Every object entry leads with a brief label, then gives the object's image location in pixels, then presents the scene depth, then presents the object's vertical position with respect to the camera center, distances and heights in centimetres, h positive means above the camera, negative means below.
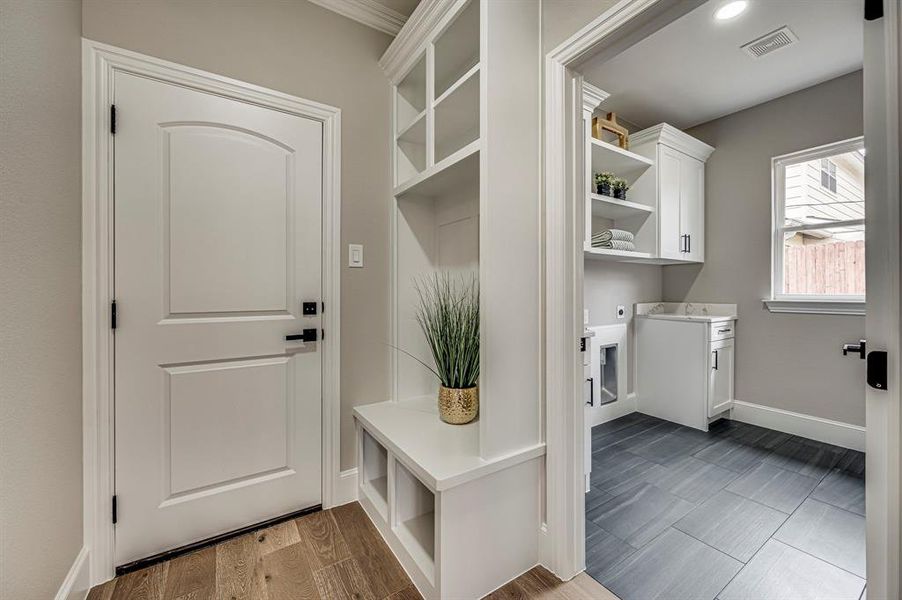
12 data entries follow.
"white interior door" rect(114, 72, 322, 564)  146 -6
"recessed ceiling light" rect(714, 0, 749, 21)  199 +161
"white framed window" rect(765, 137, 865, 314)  269 +53
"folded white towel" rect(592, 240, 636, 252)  269 +40
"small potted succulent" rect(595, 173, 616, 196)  269 +85
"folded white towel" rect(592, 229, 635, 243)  269 +48
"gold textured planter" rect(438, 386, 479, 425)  170 -49
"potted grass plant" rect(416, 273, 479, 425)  169 -28
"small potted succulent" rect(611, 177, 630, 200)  278 +85
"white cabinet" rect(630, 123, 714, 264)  294 +93
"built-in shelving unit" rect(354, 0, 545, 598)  130 -24
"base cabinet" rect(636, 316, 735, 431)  291 -59
